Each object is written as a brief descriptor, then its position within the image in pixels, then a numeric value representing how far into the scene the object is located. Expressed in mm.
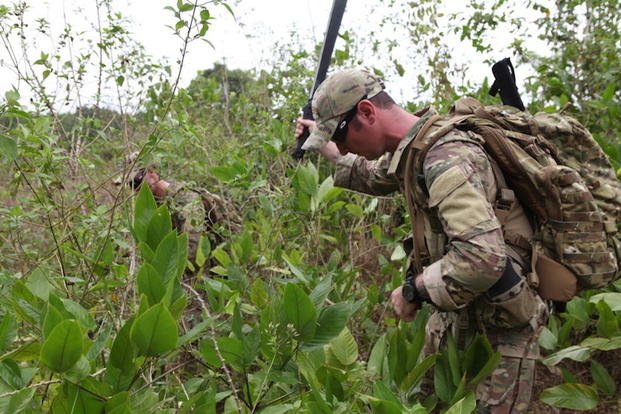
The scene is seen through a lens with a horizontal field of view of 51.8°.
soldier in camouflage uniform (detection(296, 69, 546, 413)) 1811
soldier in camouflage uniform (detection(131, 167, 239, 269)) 2600
